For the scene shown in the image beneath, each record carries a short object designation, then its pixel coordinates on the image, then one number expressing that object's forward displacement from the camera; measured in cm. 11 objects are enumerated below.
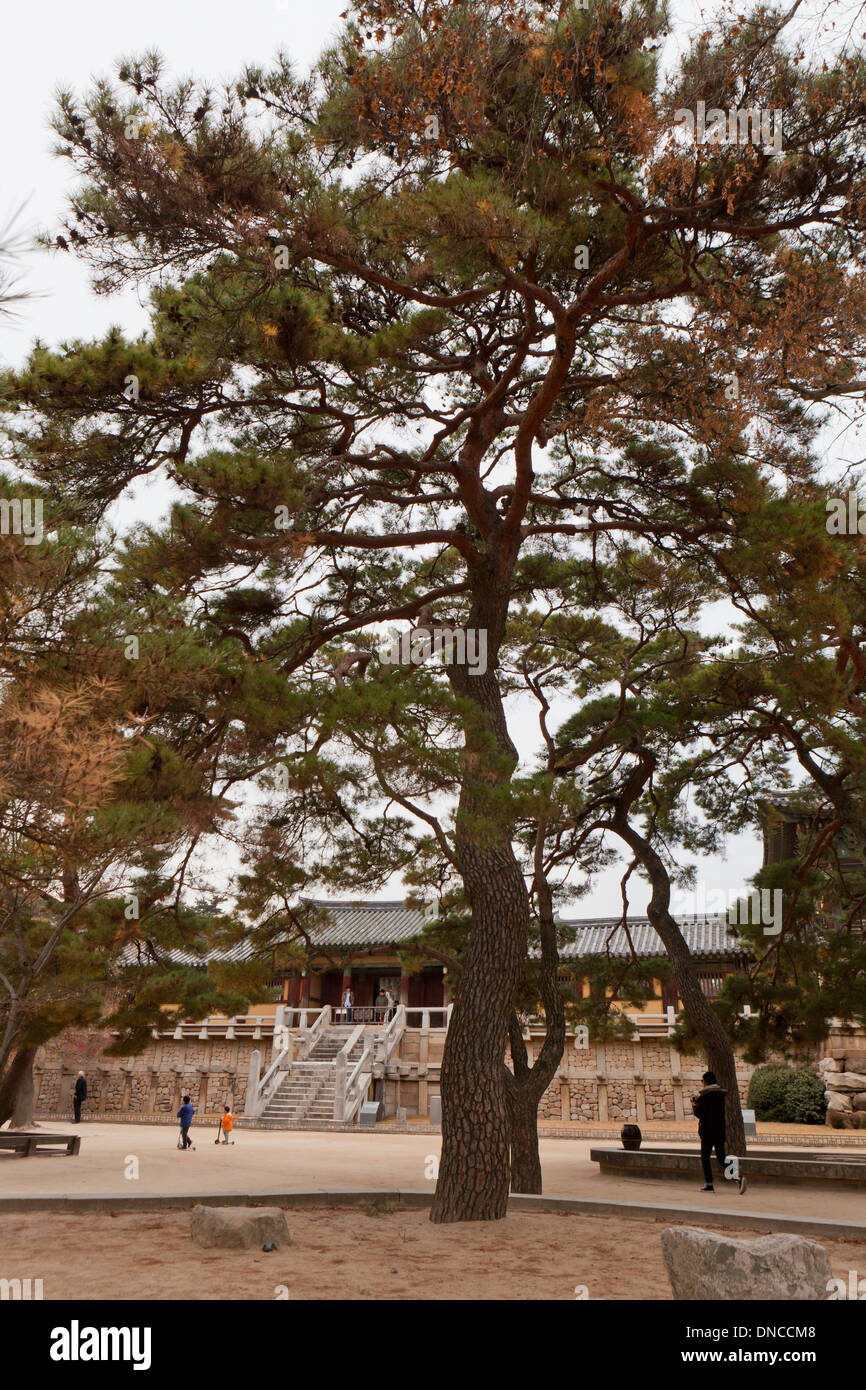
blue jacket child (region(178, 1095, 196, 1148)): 1739
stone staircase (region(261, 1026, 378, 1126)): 2273
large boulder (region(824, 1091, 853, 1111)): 2078
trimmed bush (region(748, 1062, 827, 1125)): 2159
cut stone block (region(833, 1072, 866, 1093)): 2089
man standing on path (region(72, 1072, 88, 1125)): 2384
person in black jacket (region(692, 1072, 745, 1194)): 946
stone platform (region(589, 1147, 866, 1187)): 1180
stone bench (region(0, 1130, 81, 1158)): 1517
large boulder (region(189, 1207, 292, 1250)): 609
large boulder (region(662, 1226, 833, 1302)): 409
